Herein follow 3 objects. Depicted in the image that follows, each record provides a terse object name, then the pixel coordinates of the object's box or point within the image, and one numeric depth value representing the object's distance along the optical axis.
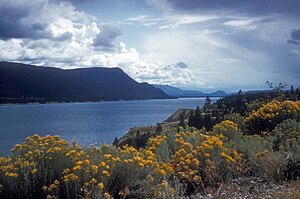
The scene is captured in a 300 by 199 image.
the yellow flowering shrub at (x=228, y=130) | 9.86
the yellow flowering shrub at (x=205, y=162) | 6.96
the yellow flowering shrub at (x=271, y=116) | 12.16
